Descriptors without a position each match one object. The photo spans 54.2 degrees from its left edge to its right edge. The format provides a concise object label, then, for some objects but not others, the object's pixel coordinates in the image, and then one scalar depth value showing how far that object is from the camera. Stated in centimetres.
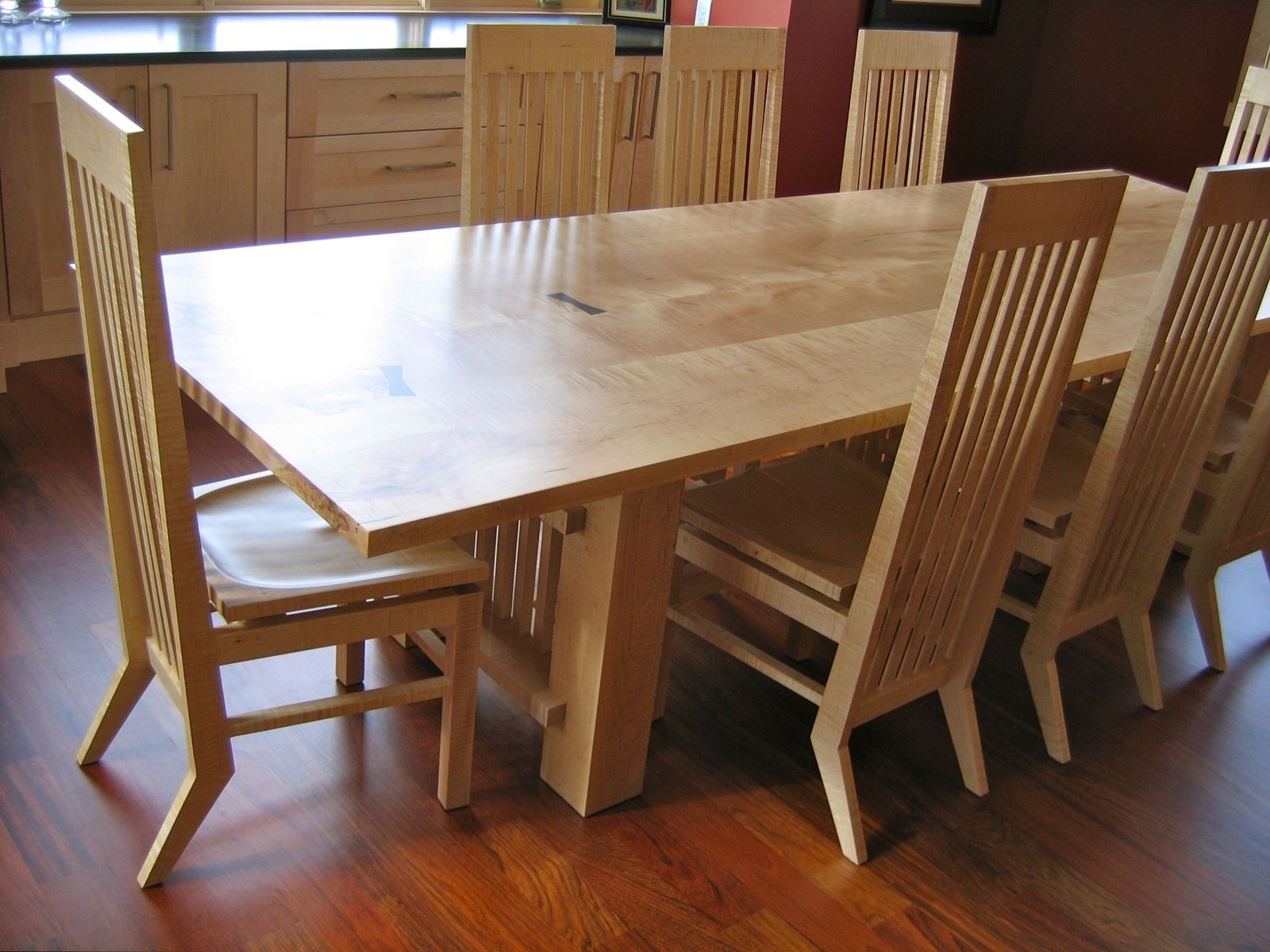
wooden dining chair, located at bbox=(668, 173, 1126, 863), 155
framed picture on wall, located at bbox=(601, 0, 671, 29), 431
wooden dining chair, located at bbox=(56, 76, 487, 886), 139
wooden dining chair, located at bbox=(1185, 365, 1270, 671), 241
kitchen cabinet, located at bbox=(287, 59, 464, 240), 335
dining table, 143
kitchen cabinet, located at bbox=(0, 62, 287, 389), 293
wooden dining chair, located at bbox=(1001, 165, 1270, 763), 185
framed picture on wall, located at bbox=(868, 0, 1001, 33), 433
